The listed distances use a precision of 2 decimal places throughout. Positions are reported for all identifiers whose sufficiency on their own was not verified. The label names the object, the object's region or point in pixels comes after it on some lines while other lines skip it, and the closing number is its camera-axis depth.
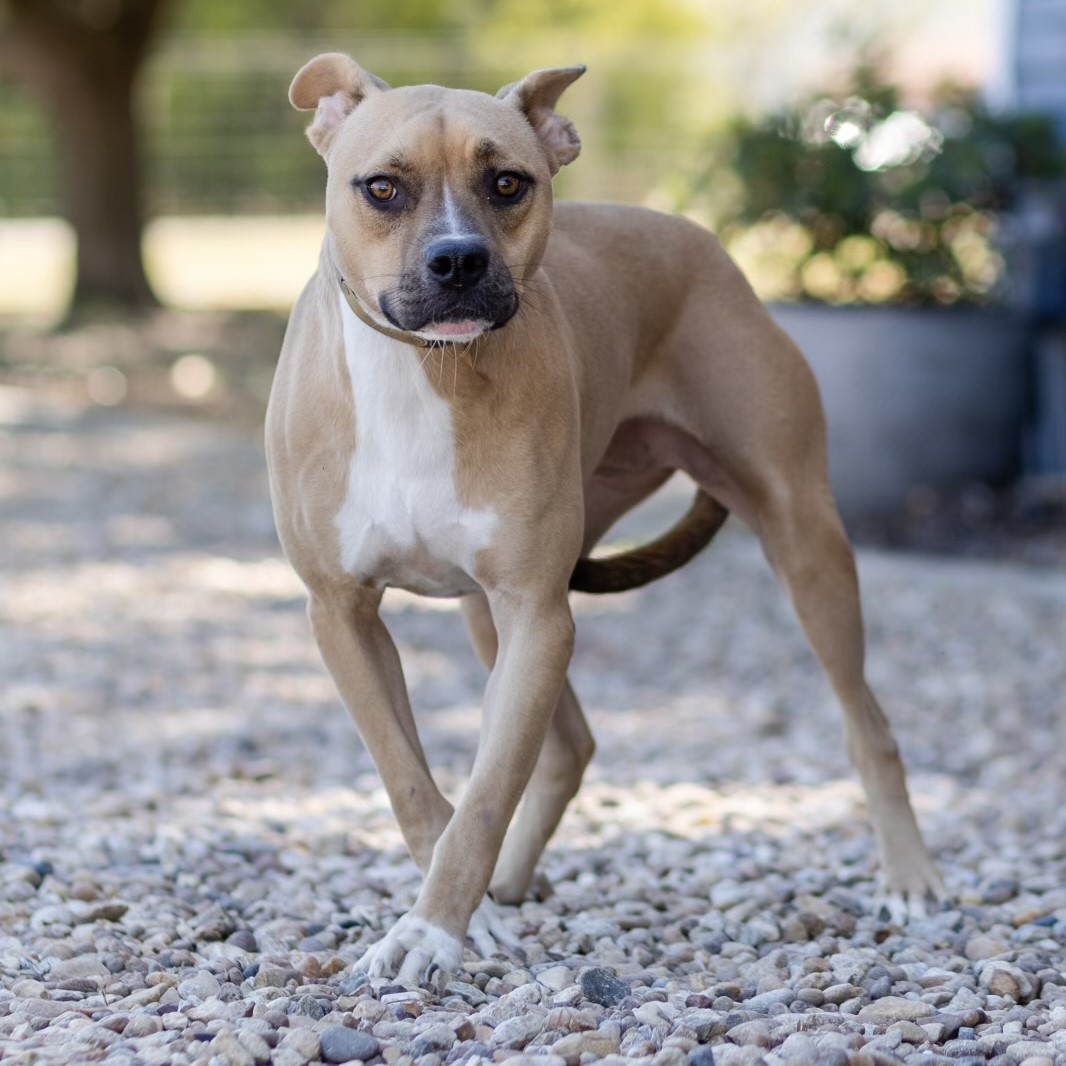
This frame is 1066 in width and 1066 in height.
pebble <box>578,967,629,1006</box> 6.39
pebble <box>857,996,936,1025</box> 6.32
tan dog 6.63
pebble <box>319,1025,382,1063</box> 5.68
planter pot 17.12
